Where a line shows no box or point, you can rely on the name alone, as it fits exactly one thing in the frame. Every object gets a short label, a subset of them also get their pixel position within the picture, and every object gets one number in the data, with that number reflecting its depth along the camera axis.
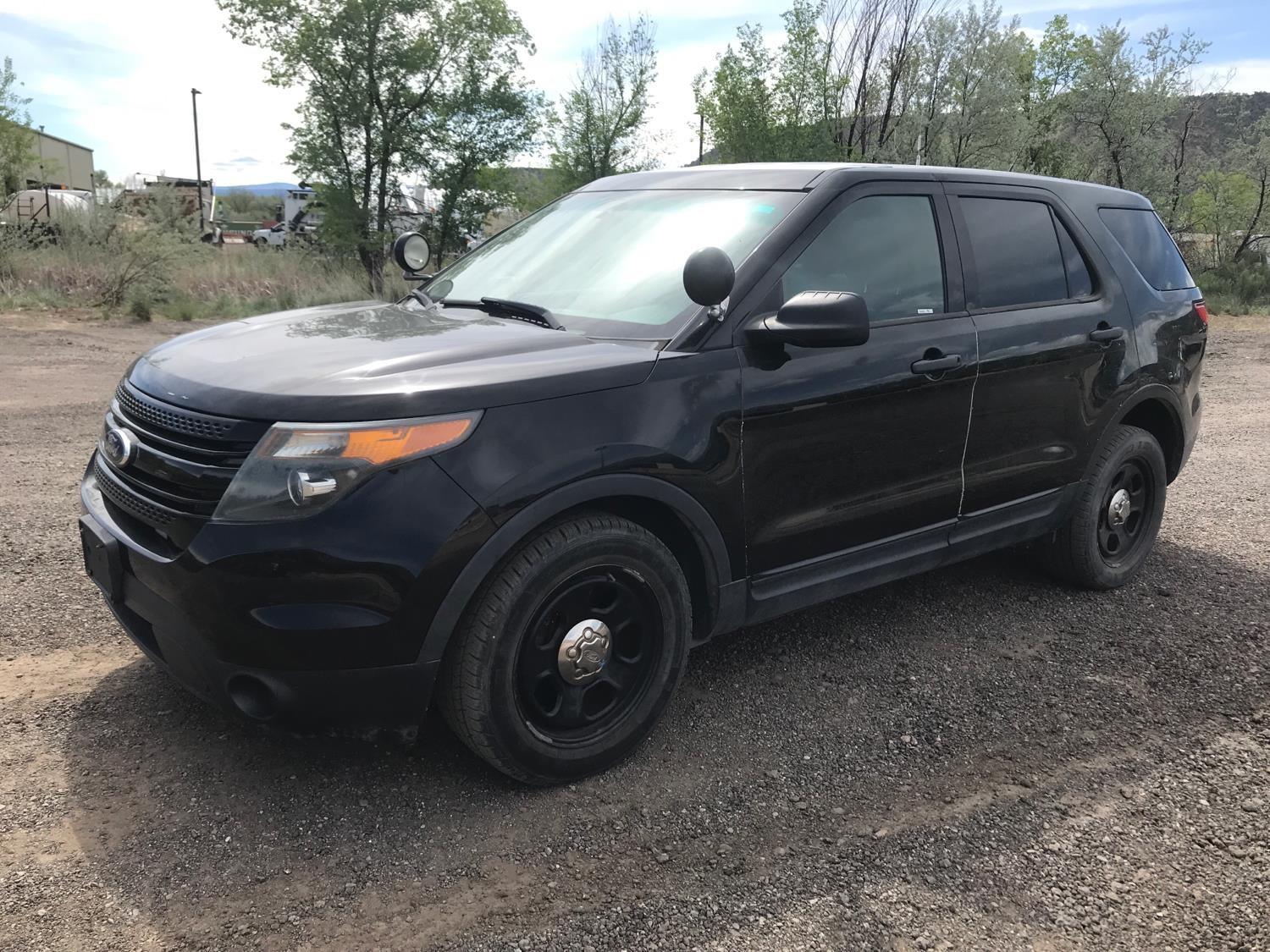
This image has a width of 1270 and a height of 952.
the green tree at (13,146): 20.63
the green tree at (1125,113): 25.11
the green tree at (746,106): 29.06
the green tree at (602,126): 28.92
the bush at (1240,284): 22.30
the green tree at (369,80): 21.42
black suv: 2.57
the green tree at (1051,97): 26.98
